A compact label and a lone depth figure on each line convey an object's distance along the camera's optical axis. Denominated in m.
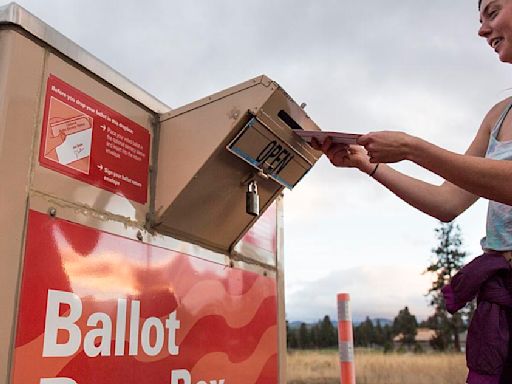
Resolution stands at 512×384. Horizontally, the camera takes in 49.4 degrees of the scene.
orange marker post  4.32
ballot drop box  1.53
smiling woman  1.35
